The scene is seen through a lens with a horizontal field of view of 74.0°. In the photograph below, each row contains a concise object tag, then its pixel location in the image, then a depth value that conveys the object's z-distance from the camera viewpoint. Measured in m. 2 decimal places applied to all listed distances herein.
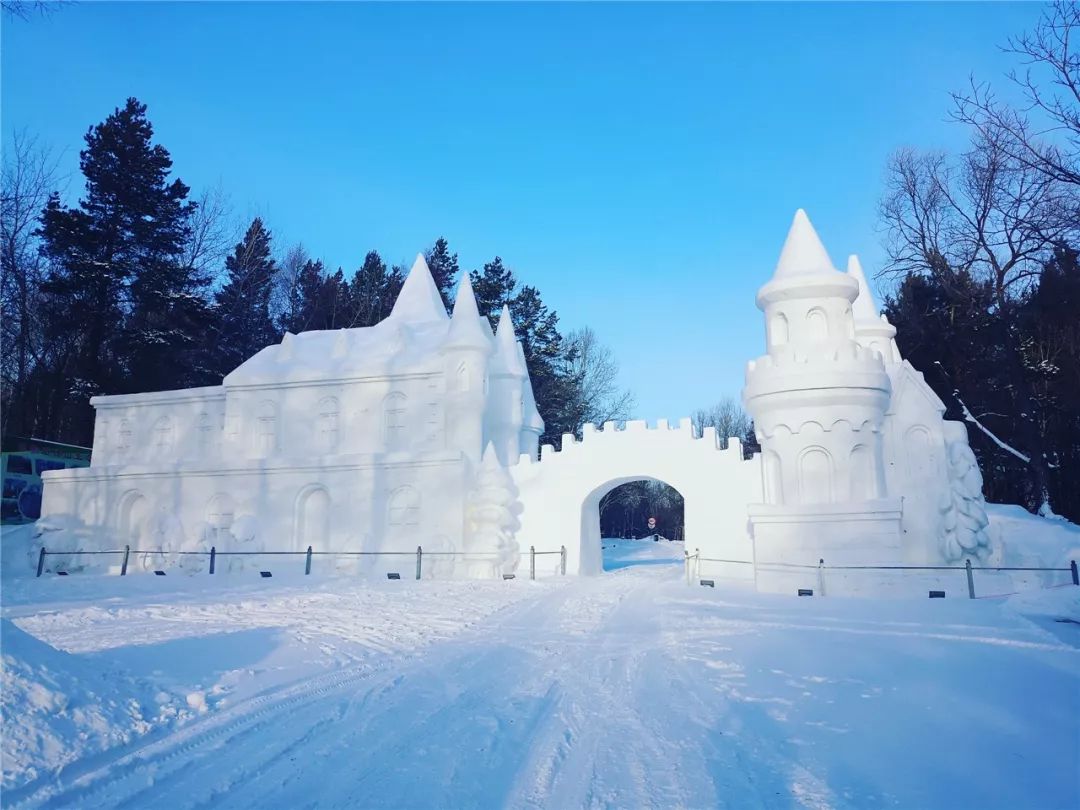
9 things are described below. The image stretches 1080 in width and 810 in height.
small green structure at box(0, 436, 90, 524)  29.58
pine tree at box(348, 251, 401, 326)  48.34
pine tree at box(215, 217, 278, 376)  41.75
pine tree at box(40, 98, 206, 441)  34.97
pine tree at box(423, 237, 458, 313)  50.78
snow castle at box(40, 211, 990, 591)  19.22
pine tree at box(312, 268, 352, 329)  48.44
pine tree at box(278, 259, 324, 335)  47.91
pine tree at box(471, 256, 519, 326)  44.56
